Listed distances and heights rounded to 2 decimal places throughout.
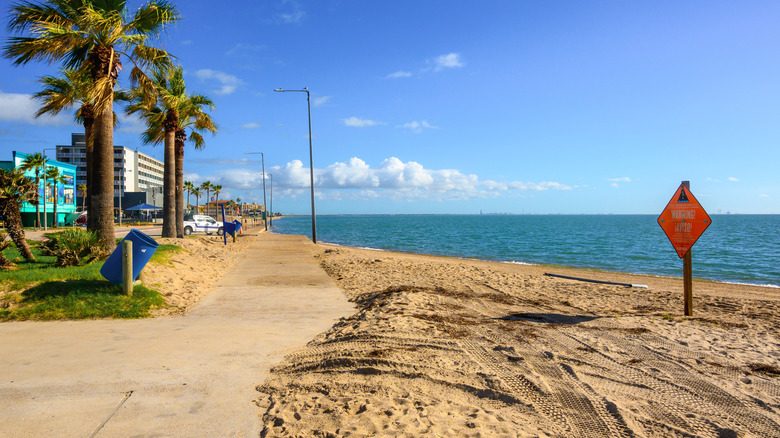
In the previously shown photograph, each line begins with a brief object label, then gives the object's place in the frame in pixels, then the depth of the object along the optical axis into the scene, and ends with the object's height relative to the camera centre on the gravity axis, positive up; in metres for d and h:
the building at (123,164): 107.73 +13.11
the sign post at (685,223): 8.03 -0.26
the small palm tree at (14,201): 10.55 +0.34
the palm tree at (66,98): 18.17 +4.91
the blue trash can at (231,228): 28.77 -0.98
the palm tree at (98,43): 11.07 +4.51
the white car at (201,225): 33.59 -0.91
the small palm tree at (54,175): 44.49 +4.09
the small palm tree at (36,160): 39.22 +5.01
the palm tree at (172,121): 21.12 +4.60
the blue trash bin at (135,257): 8.49 -0.85
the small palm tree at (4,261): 9.41 -1.00
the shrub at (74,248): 9.84 -0.78
